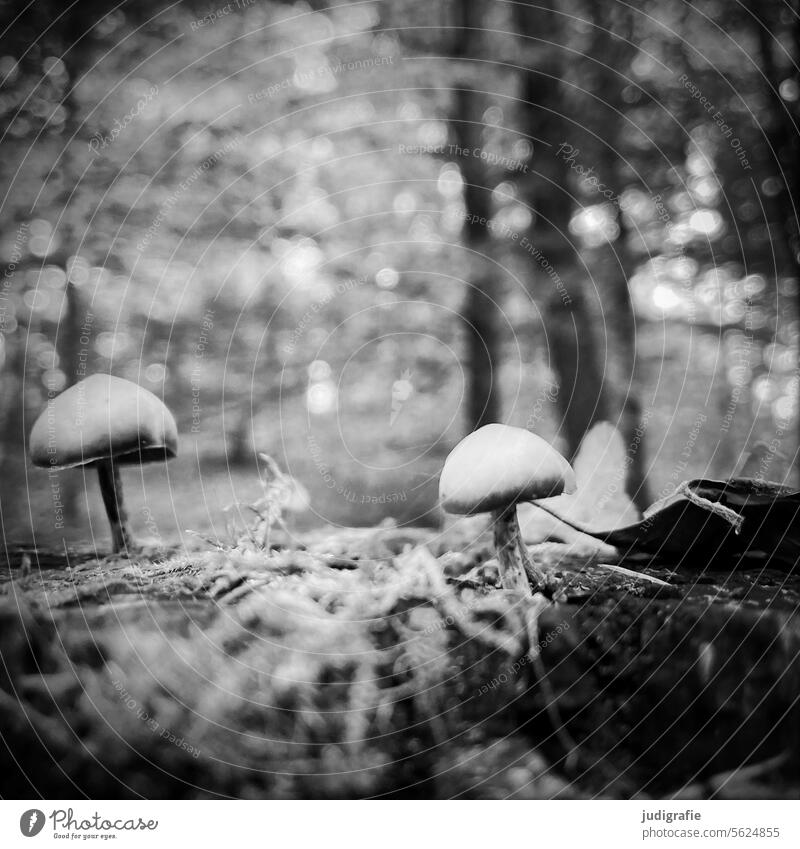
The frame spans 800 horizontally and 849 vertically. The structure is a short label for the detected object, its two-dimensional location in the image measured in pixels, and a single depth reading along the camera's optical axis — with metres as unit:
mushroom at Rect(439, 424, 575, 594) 0.16
